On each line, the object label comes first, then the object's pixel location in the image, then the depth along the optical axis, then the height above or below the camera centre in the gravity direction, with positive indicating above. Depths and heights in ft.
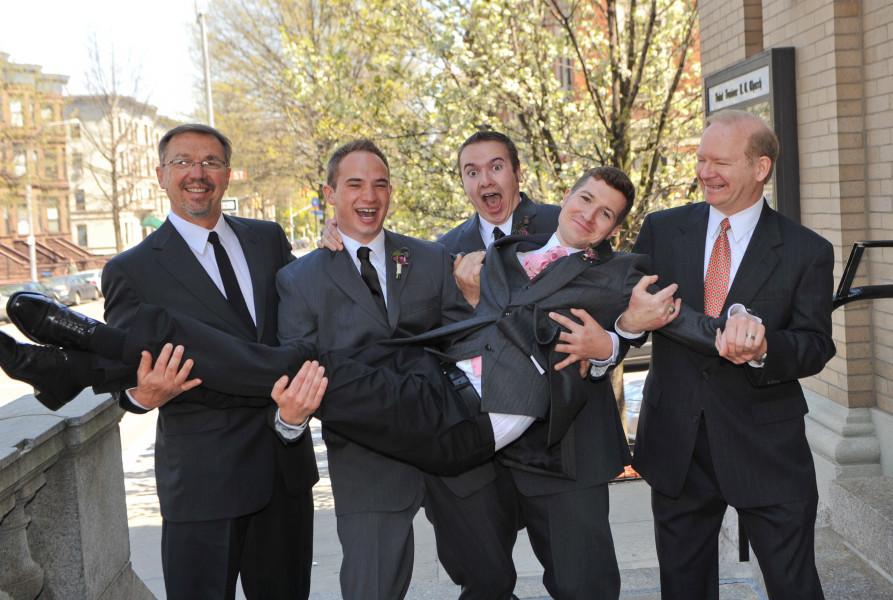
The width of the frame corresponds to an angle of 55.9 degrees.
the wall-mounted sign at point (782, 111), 18.71 +3.06
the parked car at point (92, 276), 142.85 +0.63
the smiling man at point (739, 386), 10.46 -1.76
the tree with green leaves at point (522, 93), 30.94 +6.63
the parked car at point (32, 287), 113.39 -0.65
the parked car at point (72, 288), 129.39 -1.21
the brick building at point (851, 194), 16.65 +1.04
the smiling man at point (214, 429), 10.82 -2.03
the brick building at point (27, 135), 123.03 +22.61
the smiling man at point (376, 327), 10.39 -0.78
